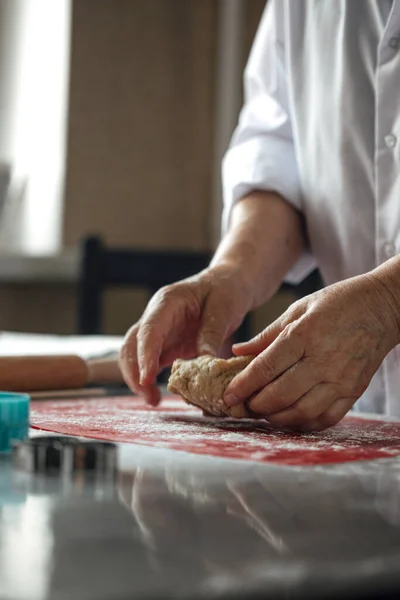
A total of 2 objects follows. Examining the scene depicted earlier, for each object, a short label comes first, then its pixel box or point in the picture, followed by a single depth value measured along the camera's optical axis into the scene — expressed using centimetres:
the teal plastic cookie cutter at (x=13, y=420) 85
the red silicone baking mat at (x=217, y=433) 86
